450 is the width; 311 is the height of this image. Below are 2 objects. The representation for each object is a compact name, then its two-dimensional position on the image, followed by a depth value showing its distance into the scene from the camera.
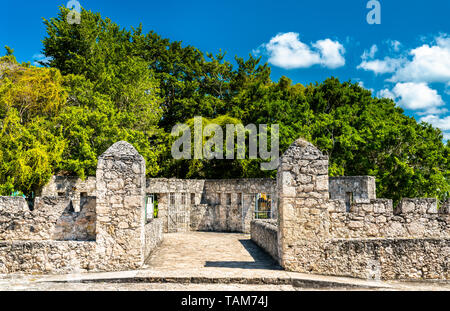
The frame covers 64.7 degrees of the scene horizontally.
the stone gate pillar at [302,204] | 7.74
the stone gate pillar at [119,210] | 7.71
